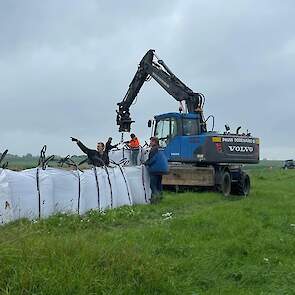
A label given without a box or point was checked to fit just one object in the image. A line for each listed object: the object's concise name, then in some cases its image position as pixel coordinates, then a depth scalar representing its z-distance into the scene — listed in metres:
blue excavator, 13.73
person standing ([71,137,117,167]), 10.40
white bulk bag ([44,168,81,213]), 7.91
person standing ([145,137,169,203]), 10.64
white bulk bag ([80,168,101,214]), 8.42
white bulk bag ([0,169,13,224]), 6.89
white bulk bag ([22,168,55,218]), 7.48
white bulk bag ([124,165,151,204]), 10.20
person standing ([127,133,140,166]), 14.43
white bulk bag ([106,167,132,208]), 9.35
